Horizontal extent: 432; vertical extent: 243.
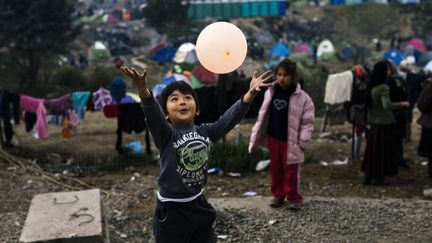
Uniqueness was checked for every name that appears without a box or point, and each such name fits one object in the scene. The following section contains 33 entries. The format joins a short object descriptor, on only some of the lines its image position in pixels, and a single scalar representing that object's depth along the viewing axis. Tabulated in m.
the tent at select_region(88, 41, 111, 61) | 30.78
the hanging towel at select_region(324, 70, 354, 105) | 8.31
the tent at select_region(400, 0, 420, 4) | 43.02
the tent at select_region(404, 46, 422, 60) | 30.23
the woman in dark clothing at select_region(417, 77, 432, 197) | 6.07
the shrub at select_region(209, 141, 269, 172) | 8.05
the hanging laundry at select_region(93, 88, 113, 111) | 8.97
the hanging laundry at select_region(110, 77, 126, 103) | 8.67
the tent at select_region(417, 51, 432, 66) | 27.94
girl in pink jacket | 5.10
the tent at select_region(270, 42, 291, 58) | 28.00
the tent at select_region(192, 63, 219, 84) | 12.66
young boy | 2.99
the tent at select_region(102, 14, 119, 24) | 43.69
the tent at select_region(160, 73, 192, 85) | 9.59
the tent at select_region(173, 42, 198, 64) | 23.41
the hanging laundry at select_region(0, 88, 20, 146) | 9.14
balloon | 3.50
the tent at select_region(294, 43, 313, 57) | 30.92
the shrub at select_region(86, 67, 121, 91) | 22.12
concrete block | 4.09
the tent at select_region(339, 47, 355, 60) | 32.28
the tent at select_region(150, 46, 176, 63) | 28.77
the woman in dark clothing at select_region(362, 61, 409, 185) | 6.08
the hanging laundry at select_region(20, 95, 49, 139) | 9.01
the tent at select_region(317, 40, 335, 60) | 31.38
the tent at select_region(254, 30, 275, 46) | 39.53
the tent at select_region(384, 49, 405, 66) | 24.65
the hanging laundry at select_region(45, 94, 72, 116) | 9.05
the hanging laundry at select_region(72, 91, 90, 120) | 9.05
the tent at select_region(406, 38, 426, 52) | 32.29
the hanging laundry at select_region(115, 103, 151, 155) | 8.82
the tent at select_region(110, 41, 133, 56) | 33.66
